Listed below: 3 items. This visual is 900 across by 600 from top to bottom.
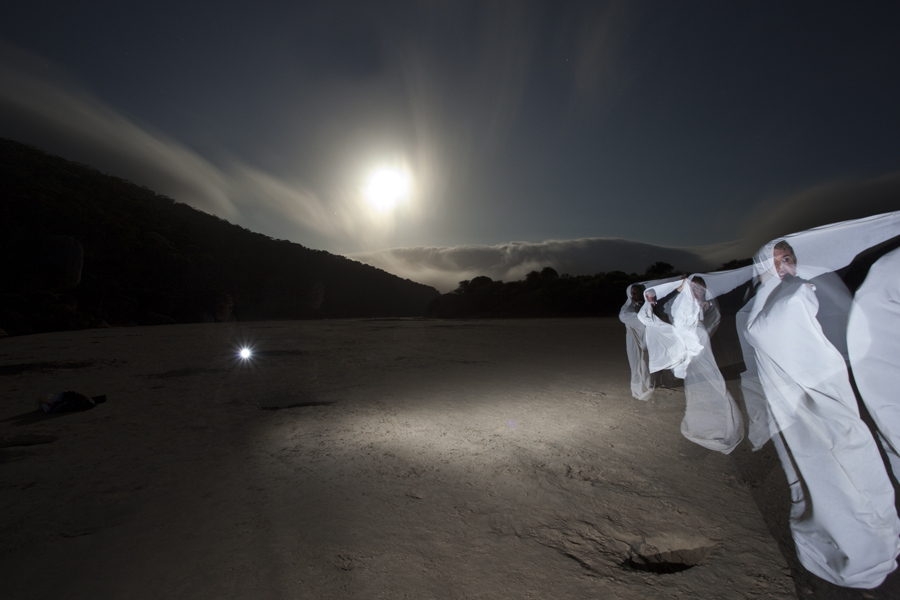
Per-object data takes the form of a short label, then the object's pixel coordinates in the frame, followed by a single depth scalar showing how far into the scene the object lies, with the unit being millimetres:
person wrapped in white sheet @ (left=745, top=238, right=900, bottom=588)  2066
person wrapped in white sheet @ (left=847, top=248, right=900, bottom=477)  2051
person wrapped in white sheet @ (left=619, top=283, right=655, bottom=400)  6245
